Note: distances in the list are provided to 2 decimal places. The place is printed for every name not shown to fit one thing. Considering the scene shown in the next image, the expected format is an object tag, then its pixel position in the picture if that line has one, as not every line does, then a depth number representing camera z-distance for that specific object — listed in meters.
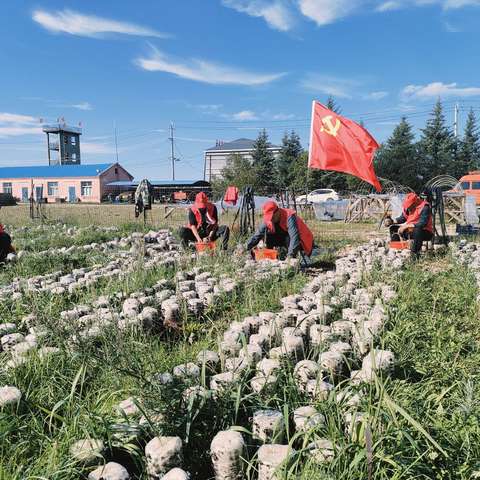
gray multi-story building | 64.75
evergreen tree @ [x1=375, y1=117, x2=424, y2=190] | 36.88
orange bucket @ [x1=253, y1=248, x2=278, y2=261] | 7.12
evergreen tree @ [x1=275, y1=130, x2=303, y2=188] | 41.47
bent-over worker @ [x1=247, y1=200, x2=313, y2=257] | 7.00
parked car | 30.78
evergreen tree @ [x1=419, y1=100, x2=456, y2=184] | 39.84
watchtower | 62.47
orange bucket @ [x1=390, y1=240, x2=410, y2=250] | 8.25
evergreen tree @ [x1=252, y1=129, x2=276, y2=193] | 42.09
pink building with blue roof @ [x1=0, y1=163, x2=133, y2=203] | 51.81
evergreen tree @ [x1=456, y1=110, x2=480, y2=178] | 42.59
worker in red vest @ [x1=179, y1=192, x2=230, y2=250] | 8.80
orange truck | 24.25
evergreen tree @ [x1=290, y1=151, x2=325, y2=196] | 36.59
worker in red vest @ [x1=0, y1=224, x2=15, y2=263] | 7.53
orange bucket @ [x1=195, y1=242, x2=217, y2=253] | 7.74
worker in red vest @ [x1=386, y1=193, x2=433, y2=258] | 7.85
